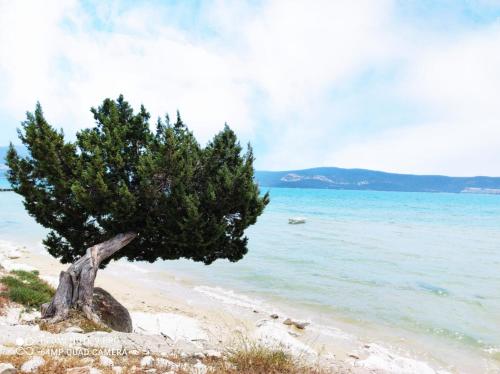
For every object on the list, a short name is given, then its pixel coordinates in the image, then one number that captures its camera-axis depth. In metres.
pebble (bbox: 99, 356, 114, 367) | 6.43
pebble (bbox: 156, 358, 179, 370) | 6.63
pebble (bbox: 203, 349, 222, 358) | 7.80
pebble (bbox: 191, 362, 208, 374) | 6.50
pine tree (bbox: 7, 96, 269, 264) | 11.41
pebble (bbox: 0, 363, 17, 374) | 5.42
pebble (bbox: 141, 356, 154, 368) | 6.63
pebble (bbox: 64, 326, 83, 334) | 9.39
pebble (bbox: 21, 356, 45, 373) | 5.73
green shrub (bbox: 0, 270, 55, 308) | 14.10
